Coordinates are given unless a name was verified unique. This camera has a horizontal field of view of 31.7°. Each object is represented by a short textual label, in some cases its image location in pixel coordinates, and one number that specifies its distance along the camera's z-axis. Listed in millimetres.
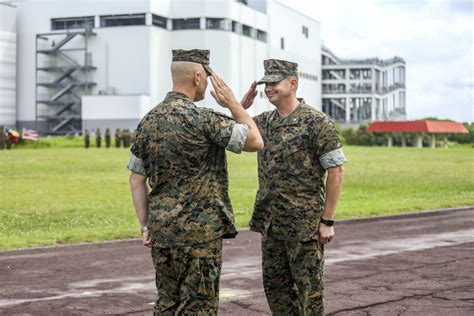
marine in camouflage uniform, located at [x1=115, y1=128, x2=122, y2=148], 58438
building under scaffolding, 117000
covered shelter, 74000
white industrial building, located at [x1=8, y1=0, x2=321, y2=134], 82312
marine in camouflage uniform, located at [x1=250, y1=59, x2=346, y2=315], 5625
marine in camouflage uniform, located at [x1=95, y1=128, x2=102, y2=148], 59062
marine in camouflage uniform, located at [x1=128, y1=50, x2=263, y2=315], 4781
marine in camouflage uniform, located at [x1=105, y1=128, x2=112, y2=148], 58750
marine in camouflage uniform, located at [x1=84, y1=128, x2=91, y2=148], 59125
